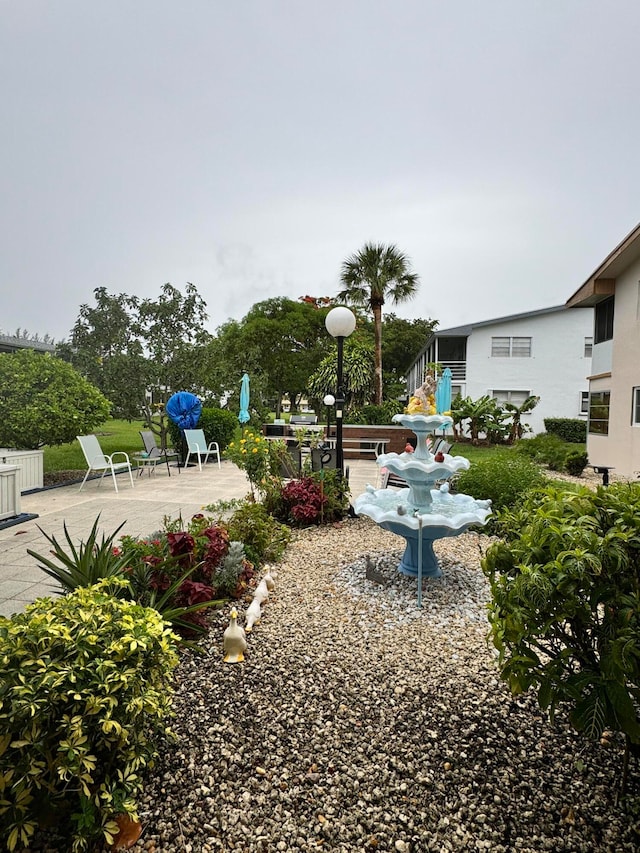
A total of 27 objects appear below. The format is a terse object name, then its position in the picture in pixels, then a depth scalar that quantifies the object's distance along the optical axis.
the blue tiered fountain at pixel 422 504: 4.12
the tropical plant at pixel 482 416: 19.38
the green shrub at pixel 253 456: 6.88
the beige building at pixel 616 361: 11.76
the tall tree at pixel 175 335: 12.80
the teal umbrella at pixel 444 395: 7.98
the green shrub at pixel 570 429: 20.86
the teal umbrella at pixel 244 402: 13.23
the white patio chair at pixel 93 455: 8.29
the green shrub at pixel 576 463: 11.88
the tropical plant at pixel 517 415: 19.75
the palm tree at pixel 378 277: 20.12
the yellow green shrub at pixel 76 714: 1.54
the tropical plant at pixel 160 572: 2.83
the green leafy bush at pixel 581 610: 1.57
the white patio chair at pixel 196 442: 11.32
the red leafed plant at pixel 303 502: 6.14
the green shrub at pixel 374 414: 15.88
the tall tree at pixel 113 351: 12.22
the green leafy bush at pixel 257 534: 4.82
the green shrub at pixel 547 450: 12.79
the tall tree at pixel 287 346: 27.42
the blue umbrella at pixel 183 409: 12.15
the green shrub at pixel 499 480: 6.72
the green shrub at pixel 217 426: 13.18
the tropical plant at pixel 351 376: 21.36
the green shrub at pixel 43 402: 8.45
